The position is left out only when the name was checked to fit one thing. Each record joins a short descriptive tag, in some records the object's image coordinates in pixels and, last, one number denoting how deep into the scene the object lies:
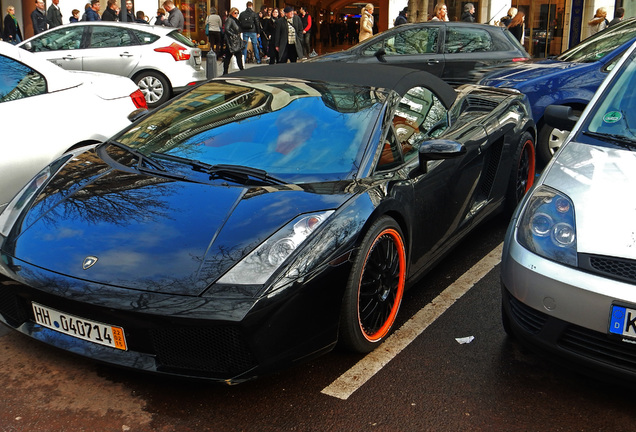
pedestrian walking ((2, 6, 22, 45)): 18.00
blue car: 7.32
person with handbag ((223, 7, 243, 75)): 16.98
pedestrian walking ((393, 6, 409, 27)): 19.17
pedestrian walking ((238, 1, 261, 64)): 19.14
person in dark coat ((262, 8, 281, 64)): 22.22
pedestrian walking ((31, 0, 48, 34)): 17.07
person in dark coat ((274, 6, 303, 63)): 17.75
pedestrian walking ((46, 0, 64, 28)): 17.69
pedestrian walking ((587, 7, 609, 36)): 15.62
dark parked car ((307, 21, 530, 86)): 10.61
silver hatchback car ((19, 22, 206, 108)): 12.50
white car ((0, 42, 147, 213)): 5.08
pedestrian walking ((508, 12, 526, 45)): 15.75
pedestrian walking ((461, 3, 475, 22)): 18.14
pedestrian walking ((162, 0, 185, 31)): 18.12
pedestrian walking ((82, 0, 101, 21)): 17.27
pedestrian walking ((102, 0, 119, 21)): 16.76
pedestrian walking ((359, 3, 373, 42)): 16.38
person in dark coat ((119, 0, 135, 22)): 17.28
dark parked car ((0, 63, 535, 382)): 2.90
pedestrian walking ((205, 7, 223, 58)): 20.23
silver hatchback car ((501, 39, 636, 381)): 2.86
